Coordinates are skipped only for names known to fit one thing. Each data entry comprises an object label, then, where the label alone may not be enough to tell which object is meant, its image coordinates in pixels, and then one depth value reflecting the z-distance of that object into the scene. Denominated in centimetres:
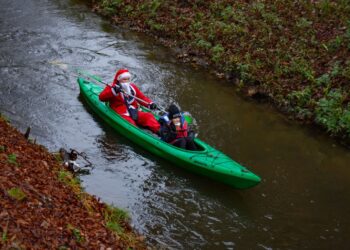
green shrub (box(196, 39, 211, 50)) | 1639
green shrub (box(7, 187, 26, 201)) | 586
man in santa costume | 1148
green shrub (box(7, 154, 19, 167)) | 685
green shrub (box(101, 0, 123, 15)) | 1955
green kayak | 943
